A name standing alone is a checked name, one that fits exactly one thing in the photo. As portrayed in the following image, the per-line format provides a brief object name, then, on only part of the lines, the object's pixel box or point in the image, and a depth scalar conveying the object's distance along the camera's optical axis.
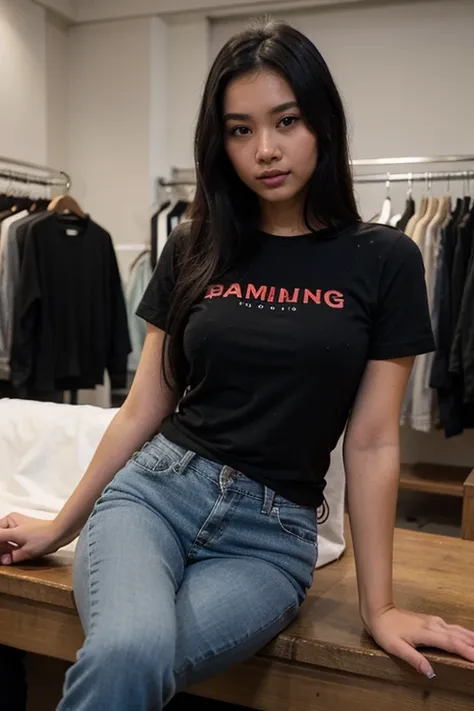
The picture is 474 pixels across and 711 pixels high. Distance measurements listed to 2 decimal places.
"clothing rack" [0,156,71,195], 3.02
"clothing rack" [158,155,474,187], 2.82
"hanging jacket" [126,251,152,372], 3.25
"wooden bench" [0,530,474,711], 1.01
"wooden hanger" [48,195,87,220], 2.93
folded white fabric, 1.66
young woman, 1.00
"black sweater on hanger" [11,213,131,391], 2.70
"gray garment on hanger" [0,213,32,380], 2.71
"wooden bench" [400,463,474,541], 2.61
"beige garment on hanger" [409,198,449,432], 2.54
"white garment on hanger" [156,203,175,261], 3.17
